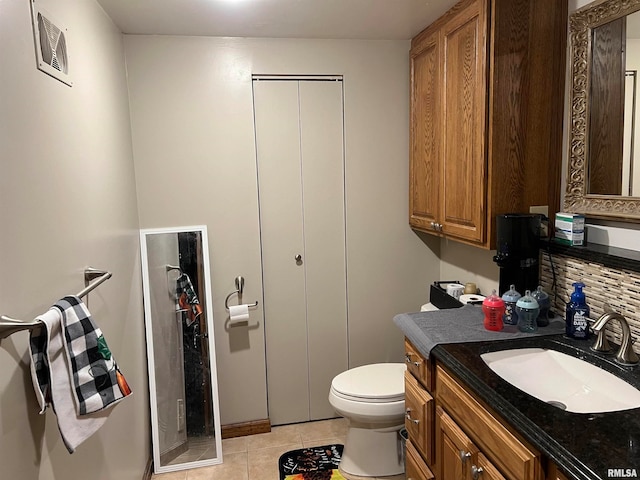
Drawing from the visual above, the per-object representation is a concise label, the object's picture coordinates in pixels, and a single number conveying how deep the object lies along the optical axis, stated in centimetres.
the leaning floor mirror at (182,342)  261
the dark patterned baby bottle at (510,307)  183
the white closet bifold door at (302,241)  270
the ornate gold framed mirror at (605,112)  159
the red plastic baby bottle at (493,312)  178
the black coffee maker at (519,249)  186
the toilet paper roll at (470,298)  225
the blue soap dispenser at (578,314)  164
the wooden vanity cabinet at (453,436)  121
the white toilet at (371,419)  229
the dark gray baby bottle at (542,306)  181
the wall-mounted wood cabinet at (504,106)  188
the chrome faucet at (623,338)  142
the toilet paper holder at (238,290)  273
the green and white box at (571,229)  178
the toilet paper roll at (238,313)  269
